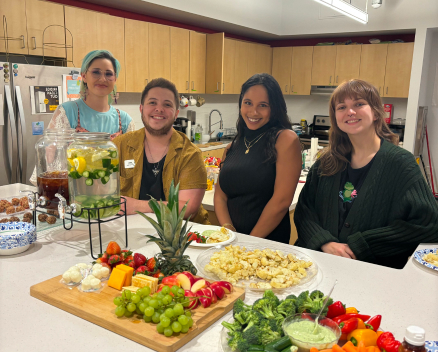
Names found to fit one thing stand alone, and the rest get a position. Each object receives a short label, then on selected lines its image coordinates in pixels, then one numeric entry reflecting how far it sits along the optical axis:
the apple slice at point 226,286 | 1.32
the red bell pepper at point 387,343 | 1.00
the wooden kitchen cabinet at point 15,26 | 3.65
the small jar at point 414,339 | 0.89
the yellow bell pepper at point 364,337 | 1.04
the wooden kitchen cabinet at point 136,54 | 5.00
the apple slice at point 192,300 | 1.20
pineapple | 1.38
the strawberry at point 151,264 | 1.46
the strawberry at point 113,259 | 1.48
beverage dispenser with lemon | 1.57
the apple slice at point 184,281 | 1.28
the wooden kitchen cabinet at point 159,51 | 5.34
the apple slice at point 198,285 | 1.27
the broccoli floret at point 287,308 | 1.14
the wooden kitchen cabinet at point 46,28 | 3.88
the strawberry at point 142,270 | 1.42
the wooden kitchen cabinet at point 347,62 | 6.69
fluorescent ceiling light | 3.98
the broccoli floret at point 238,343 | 1.01
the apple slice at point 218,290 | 1.27
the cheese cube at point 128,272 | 1.36
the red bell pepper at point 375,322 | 1.13
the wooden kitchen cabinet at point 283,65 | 7.45
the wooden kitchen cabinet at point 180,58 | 5.66
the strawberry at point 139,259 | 1.49
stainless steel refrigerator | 3.54
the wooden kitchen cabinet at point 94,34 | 4.28
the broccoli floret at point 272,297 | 1.18
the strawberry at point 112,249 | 1.51
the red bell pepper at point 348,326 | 1.07
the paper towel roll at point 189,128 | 6.29
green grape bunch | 1.08
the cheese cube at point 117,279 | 1.35
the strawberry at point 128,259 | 1.50
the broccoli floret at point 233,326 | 1.08
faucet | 7.15
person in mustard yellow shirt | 2.23
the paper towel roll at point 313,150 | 4.27
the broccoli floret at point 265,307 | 1.11
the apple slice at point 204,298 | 1.23
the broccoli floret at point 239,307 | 1.16
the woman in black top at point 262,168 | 2.23
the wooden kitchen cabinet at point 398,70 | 6.24
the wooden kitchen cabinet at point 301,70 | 7.21
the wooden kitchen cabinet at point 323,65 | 6.94
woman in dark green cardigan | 1.91
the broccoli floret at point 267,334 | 1.03
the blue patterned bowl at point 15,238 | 1.65
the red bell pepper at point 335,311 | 1.16
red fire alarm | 6.84
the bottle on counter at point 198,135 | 6.55
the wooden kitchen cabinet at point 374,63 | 6.44
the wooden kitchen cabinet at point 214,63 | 6.21
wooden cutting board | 1.08
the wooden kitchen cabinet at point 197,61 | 6.03
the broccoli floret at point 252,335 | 1.02
